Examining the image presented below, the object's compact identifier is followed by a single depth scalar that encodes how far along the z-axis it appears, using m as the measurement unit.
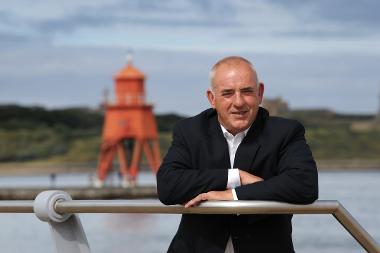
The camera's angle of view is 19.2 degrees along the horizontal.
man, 3.21
